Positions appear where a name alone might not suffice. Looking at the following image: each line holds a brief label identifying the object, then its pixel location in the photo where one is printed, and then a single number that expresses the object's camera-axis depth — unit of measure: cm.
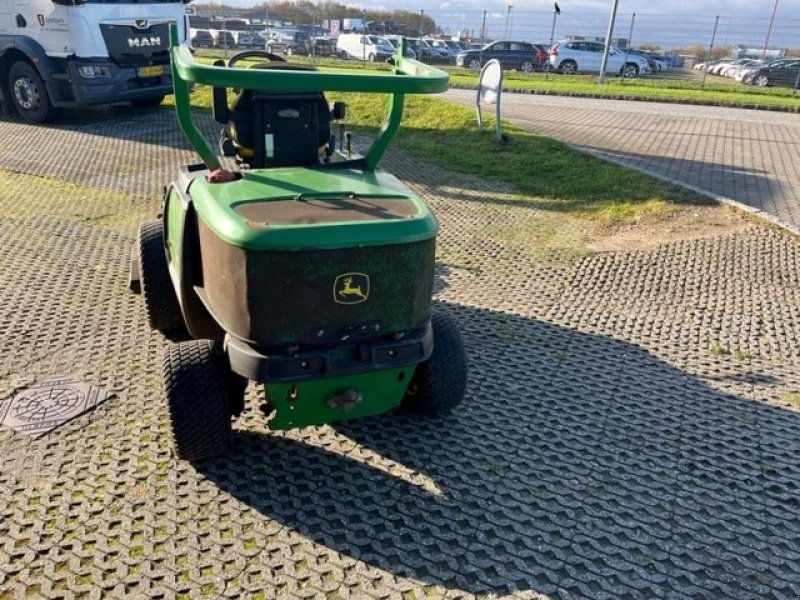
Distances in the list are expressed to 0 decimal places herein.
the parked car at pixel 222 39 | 2884
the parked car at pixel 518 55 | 2709
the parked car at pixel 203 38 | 2964
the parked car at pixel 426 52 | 2872
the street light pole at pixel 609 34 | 2097
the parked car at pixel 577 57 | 2689
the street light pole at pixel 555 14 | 2809
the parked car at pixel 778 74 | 2500
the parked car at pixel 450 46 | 3002
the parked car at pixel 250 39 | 2988
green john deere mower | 271
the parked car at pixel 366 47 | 2867
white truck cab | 971
